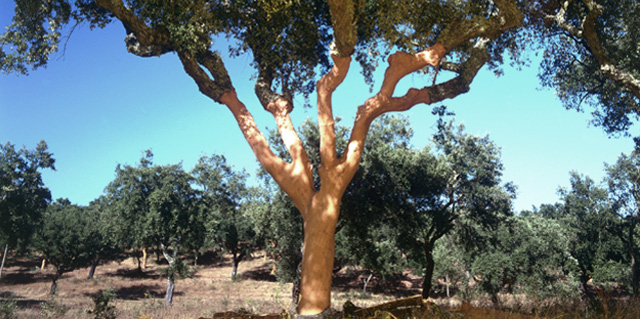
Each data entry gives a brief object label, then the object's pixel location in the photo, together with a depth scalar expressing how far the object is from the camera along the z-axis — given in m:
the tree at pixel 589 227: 30.94
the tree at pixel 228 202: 41.69
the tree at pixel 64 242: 40.12
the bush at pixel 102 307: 7.30
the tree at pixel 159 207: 26.81
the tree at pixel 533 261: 24.82
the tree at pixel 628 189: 26.30
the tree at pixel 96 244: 43.34
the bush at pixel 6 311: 10.81
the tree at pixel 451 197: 15.77
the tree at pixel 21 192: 27.98
